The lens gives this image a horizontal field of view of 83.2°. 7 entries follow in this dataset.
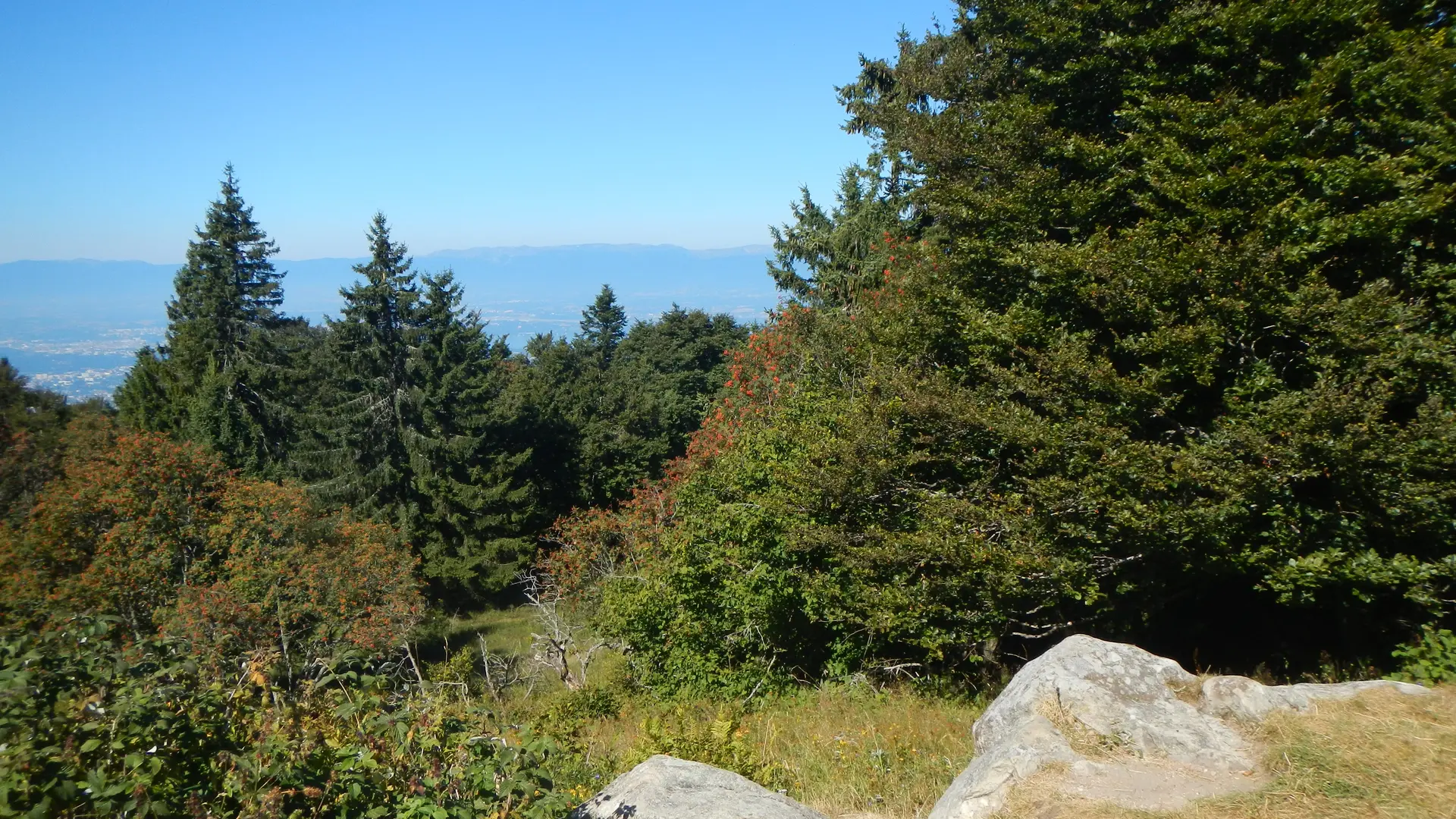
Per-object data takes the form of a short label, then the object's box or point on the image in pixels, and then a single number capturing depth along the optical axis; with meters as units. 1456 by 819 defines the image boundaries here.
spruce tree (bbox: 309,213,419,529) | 30.61
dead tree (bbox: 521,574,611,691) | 15.06
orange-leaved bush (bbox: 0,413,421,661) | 16.80
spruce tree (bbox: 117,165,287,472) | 30.38
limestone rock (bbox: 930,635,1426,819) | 4.99
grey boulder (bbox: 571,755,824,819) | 4.19
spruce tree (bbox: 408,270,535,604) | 31.16
